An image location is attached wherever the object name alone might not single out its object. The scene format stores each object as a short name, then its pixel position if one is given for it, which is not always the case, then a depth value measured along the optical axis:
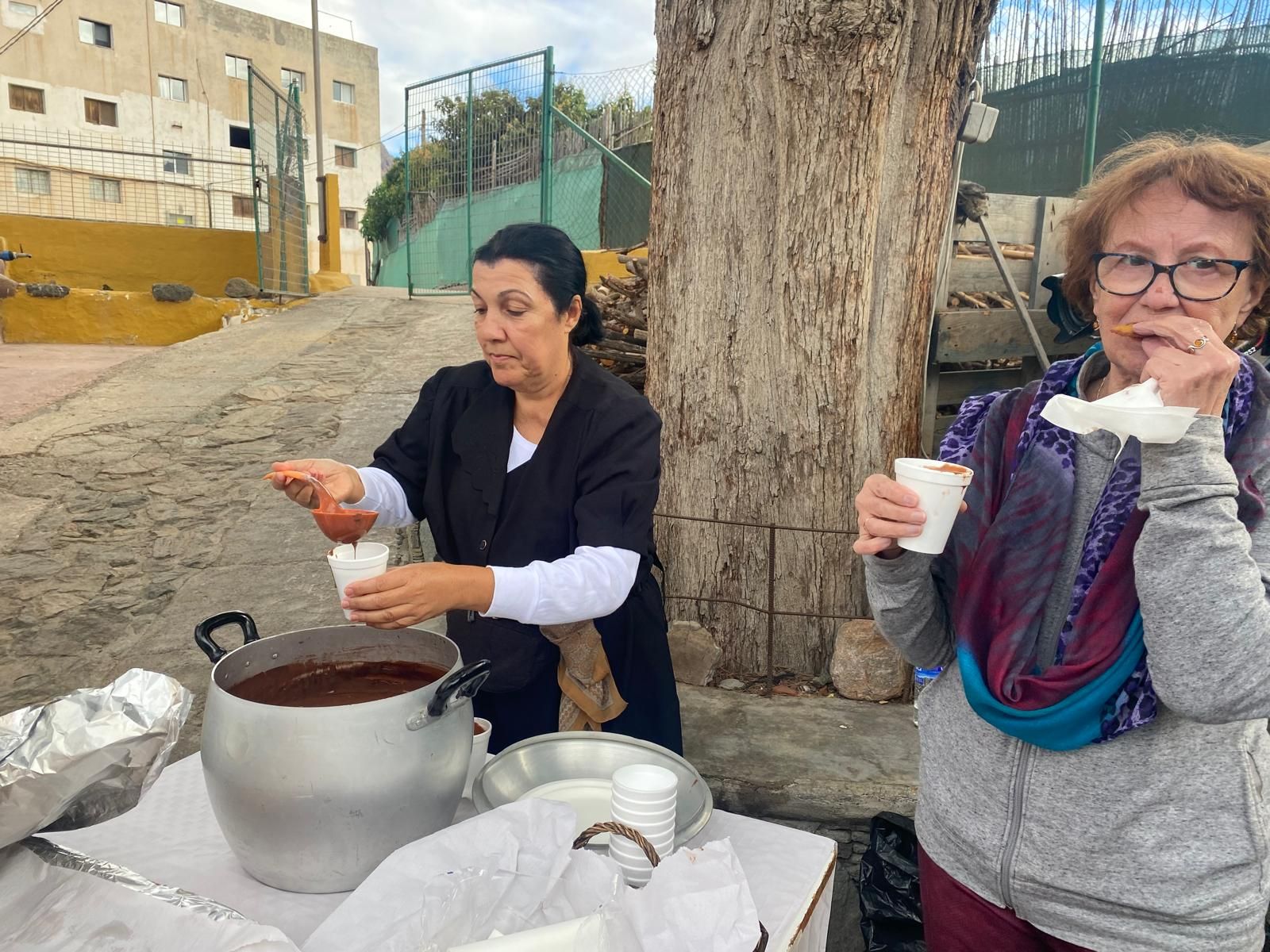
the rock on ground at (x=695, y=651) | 3.12
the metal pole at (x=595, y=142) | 8.45
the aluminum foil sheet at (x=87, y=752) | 0.83
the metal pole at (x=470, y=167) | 8.98
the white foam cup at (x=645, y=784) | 1.05
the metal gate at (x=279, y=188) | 10.32
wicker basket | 0.95
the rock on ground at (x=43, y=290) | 11.12
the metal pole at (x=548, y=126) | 8.07
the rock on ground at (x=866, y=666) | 3.00
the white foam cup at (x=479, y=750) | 1.39
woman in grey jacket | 1.09
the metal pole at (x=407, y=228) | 10.42
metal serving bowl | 1.23
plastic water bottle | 2.66
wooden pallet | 4.47
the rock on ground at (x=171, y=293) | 11.11
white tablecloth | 1.05
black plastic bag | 2.04
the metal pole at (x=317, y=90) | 17.17
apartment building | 23.11
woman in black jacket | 1.71
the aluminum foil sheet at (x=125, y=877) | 0.82
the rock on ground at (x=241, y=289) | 11.63
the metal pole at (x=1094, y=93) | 6.07
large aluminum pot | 0.96
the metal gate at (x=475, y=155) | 8.70
